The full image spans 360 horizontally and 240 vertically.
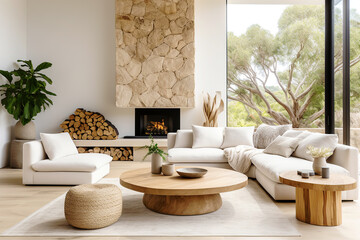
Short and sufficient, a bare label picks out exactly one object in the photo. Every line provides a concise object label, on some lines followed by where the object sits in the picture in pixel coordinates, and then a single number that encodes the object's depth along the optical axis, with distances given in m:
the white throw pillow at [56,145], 4.19
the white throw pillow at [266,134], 4.87
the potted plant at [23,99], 5.44
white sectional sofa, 3.28
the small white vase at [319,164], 2.93
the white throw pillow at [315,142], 3.64
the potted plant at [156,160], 3.25
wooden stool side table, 2.55
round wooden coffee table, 2.64
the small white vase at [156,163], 3.25
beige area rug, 2.45
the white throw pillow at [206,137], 5.05
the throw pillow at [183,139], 5.19
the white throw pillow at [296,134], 4.24
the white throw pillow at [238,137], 5.02
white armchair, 4.00
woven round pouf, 2.47
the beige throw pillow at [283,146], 4.11
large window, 8.48
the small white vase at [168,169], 3.17
